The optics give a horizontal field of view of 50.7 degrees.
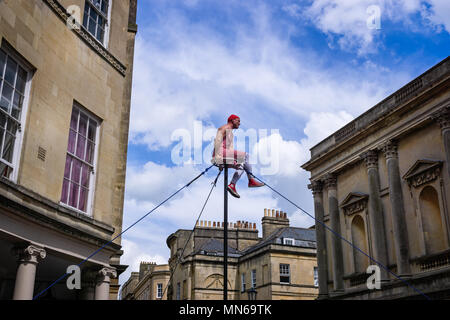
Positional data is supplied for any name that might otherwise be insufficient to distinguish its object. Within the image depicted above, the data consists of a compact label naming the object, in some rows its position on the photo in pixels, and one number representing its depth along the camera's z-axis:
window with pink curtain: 11.07
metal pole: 6.87
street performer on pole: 8.15
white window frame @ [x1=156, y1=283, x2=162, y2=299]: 61.21
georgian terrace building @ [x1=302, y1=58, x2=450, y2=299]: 19.55
